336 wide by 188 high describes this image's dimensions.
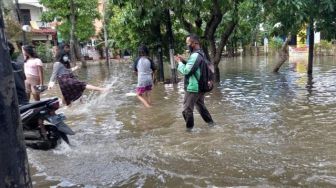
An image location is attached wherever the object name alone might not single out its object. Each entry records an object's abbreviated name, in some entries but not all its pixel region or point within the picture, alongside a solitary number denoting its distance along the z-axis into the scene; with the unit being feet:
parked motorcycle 20.86
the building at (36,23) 146.82
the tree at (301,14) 31.60
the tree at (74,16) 110.11
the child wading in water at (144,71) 35.45
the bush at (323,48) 110.81
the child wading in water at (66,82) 28.89
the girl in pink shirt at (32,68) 32.76
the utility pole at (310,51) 56.97
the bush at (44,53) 123.79
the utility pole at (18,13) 95.08
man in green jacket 24.08
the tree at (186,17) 42.79
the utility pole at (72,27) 105.42
